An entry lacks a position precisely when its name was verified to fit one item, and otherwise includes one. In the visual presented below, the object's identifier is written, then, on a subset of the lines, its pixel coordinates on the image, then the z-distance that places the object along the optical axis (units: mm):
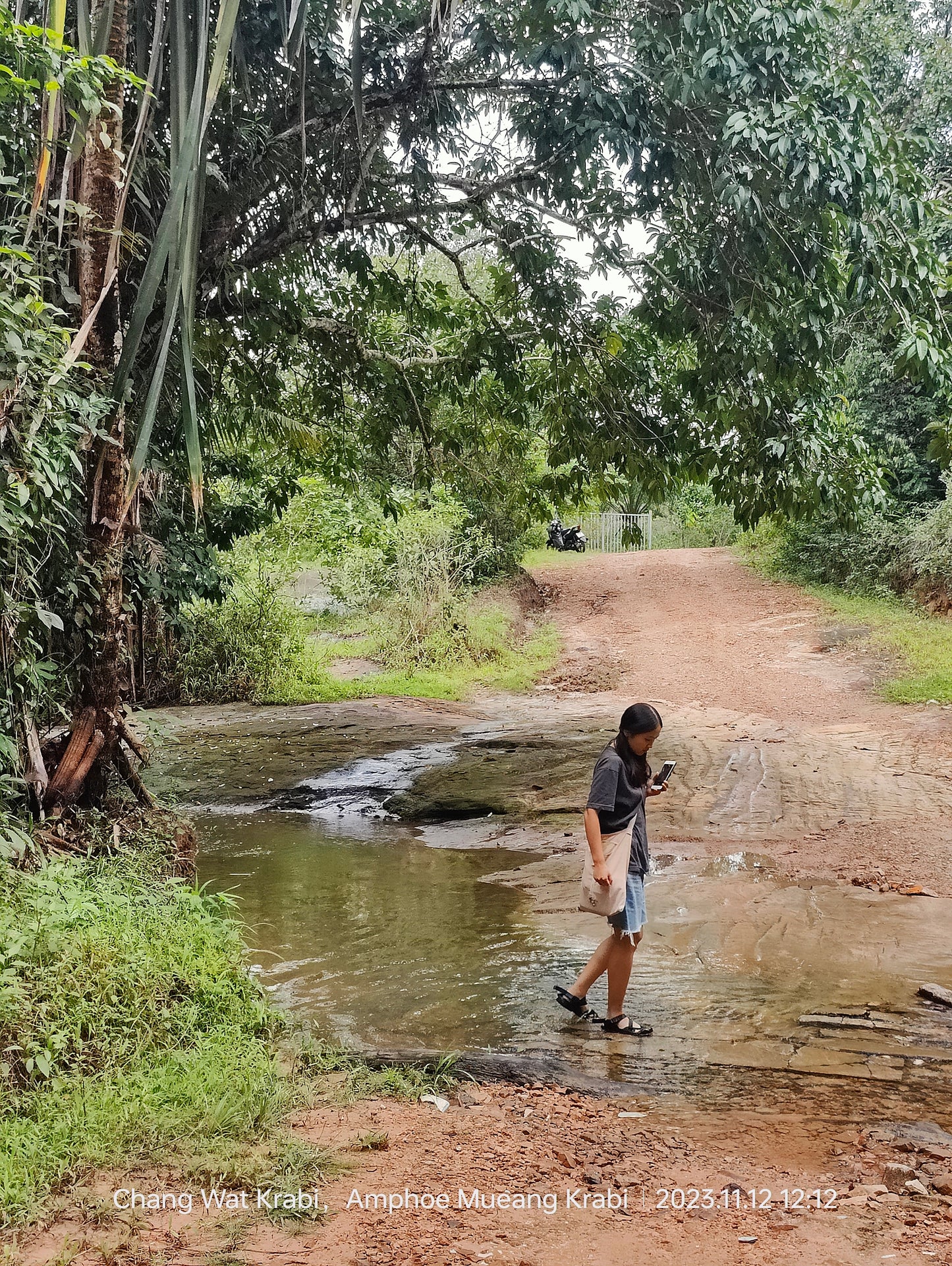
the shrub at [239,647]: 14461
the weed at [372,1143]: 3391
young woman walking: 4559
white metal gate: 34125
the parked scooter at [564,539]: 31609
